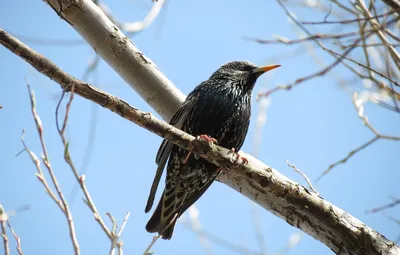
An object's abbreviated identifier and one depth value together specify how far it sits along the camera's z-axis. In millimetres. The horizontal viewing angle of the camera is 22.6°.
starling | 8227
